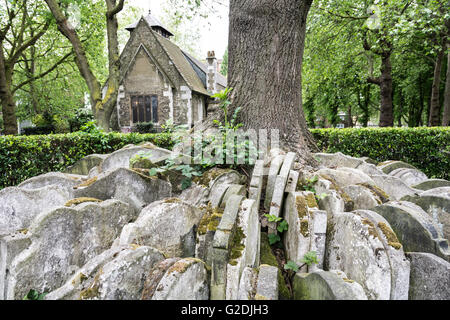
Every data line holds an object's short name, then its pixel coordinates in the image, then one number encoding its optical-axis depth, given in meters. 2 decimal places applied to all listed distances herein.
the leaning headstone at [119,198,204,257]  2.21
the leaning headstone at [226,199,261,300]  1.82
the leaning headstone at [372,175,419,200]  3.25
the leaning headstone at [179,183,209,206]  3.00
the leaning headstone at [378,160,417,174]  4.48
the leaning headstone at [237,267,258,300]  1.73
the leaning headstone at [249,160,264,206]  2.67
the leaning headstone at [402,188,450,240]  2.44
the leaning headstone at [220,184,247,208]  2.47
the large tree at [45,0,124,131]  10.09
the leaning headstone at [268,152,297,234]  2.57
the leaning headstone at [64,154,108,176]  4.54
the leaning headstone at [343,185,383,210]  2.60
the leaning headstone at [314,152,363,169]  4.34
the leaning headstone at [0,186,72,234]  2.83
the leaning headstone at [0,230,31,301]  2.09
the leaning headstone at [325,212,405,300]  1.81
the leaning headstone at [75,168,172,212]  2.93
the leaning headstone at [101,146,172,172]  4.08
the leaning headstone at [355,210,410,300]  1.81
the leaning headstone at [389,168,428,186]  4.09
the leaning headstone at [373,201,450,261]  1.96
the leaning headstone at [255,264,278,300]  1.59
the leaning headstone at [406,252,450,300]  1.77
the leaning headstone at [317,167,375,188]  3.16
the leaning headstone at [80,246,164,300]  1.59
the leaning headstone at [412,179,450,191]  3.48
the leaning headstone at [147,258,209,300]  1.58
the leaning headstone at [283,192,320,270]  2.19
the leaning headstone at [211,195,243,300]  1.83
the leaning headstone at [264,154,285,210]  2.76
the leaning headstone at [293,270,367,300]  1.44
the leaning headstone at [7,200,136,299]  2.14
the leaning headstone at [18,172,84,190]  3.39
